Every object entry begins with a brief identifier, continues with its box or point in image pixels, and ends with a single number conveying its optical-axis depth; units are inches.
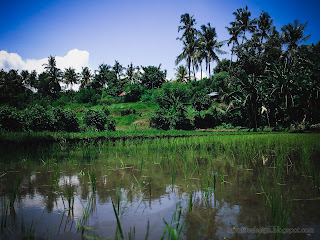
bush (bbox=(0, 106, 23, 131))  360.5
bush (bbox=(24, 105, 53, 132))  414.2
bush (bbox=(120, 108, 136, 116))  975.6
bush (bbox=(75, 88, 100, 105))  1316.8
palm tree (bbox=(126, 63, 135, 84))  1808.6
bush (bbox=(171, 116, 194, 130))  700.7
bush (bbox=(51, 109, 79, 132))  453.2
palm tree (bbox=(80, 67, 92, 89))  2009.1
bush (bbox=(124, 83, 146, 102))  1203.2
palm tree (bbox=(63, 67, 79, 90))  1900.8
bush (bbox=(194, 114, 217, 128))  760.3
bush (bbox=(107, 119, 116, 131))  581.5
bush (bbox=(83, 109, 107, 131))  528.8
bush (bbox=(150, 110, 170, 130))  684.7
